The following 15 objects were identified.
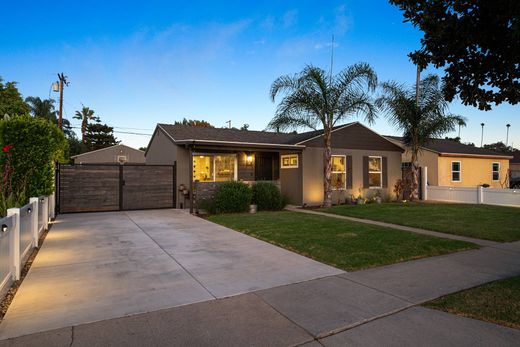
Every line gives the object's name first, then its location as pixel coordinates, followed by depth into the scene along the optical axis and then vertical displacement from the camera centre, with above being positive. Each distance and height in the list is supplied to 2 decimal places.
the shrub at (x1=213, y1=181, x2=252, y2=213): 11.74 -0.78
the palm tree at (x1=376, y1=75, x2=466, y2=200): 14.63 +3.25
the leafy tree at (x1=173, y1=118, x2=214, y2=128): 41.16 +7.63
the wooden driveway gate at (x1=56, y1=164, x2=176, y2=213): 11.70 -0.38
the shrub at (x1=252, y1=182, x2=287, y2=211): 12.73 -0.81
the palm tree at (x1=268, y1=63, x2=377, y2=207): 12.60 +3.39
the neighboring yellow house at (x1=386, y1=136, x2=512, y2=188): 18.91 +0.84
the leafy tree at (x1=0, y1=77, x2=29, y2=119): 19.97 +5.39
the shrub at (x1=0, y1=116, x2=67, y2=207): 7.42 +0.59
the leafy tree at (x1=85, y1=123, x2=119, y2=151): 42.91 +5.84
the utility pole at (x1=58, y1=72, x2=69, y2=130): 19.56 +6.34
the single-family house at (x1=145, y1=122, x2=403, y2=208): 13.34 +0.85
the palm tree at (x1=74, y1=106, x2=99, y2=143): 43.84 +8.91
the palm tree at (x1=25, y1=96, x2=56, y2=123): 31.71 +7.62
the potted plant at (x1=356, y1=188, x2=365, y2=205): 14.75 -1.05
